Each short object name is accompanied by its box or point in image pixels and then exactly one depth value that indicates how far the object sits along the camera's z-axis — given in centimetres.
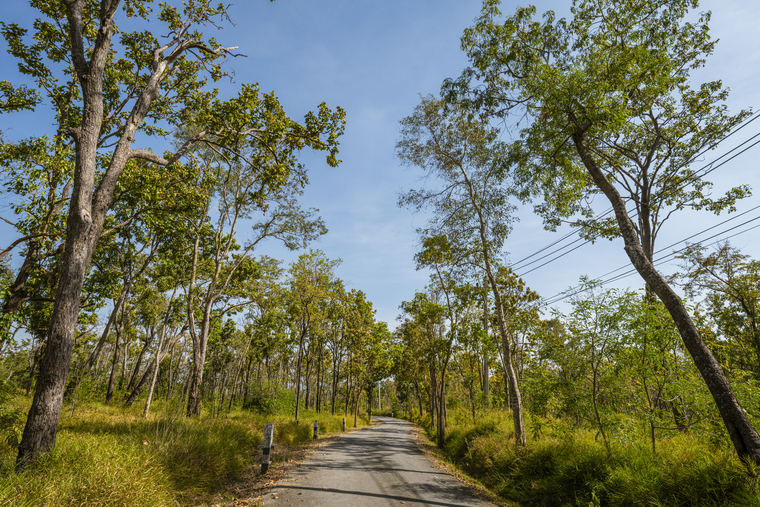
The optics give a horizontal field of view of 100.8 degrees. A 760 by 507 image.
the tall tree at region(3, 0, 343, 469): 479
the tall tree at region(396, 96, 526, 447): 1167
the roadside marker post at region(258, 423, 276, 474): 754
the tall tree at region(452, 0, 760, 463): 577
